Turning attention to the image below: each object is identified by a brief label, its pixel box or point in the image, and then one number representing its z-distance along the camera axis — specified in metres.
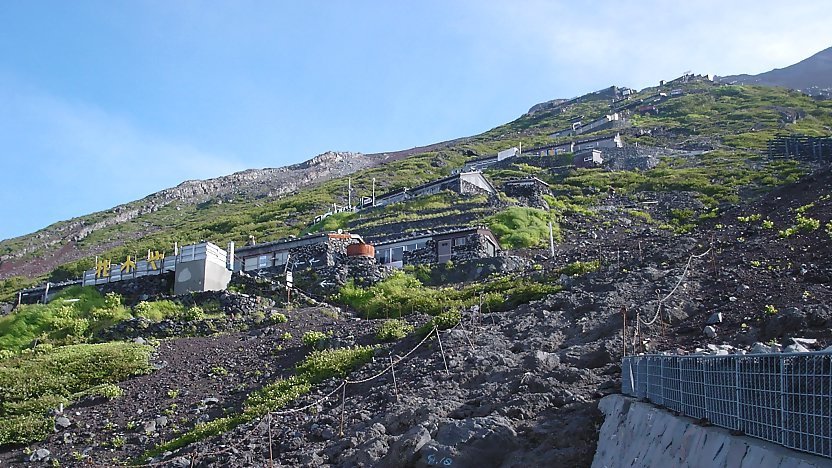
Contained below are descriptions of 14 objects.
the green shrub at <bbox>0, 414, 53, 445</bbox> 20.75
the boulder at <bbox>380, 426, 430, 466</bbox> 11.68
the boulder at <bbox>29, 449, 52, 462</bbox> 19.52
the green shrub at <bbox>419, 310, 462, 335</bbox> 20.83
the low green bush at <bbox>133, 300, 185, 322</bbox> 30.81
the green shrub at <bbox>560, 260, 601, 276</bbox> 27.08
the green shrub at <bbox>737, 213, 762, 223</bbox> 28.16
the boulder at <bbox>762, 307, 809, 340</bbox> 12.10
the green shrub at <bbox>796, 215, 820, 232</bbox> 21.41
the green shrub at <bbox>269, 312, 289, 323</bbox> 28.81
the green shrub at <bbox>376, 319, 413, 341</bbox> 22.43
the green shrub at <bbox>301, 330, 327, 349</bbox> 23.72
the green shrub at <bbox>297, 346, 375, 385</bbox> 20.14
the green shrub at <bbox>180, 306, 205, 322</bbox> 30.16
